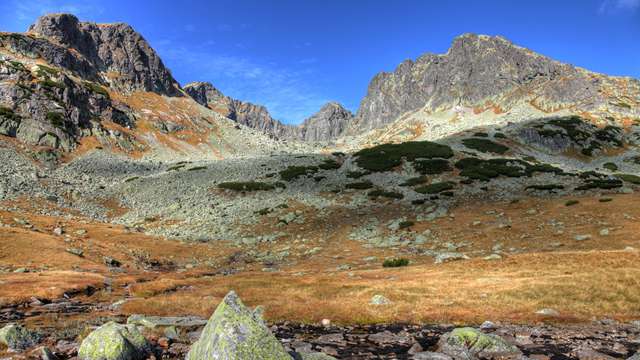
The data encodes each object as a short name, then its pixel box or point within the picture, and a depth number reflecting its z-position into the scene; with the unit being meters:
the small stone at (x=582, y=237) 45.94
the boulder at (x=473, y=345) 16.41
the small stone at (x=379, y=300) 26.34
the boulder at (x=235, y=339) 9.65
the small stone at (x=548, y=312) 22.65
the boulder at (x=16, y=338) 16.25
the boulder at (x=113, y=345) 14.44
